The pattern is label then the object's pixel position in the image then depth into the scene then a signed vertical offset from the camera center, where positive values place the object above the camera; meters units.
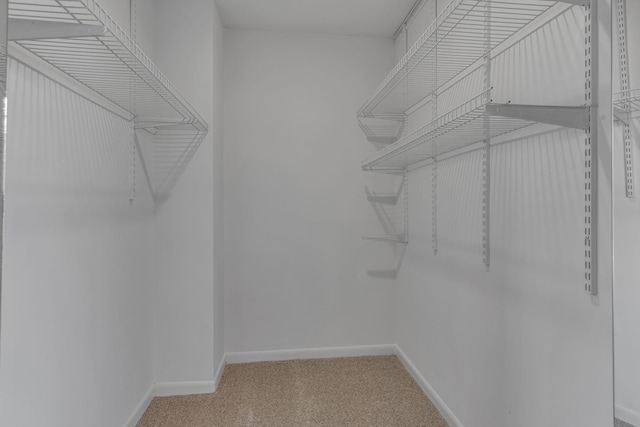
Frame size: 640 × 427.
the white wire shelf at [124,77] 0.86 +0.49
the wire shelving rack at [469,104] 0.98 +0.47
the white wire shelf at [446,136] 1.25 +0.32
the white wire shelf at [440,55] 1.27 +0.70
